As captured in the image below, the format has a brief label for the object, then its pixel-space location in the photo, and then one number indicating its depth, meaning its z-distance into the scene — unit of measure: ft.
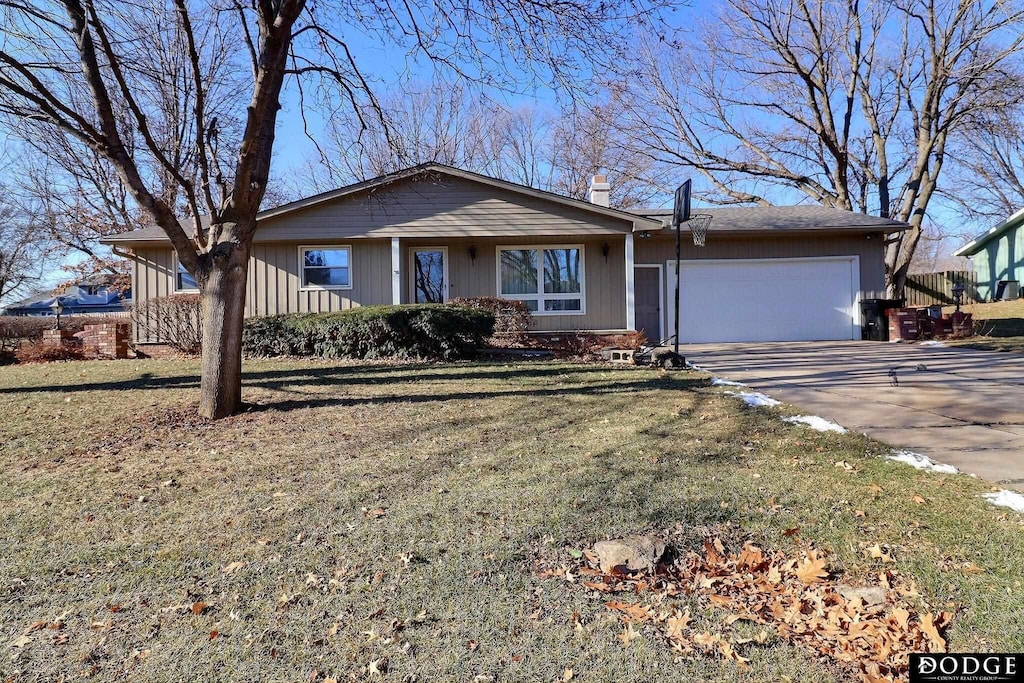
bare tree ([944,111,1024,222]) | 85.25
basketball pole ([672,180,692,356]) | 31.35
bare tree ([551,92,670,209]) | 79.61
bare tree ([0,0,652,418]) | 19.01
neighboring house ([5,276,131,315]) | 124.06
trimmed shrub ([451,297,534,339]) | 39.75
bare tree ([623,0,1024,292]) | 58.80
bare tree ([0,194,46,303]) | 77.51
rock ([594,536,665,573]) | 9.82
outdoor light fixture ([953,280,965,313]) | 64.85
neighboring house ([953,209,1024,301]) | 71.46
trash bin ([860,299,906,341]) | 45.88
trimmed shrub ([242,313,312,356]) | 35.47
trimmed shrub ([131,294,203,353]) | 40.63
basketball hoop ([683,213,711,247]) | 36.22
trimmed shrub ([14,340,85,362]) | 39.42
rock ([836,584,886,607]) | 8.46
